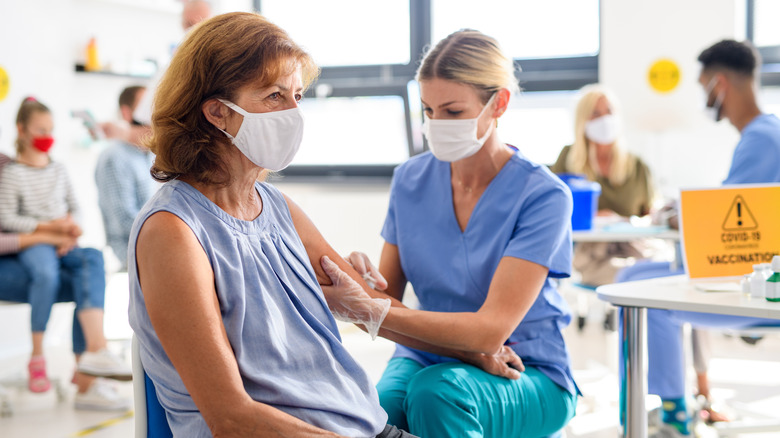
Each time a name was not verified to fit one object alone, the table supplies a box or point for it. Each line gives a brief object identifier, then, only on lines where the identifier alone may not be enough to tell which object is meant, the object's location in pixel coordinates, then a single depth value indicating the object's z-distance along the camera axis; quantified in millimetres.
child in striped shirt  3090
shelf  4184
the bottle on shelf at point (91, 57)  4168
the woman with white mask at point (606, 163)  3766
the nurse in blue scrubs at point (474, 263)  1441
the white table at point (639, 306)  1574
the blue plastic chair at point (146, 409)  1128
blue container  2875
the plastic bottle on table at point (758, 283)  1585
